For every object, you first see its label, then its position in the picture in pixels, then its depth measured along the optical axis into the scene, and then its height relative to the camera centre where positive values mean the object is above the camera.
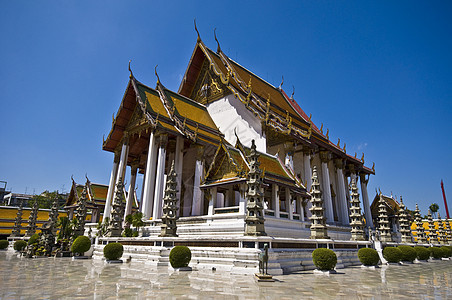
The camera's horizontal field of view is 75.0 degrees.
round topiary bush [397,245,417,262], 14.32 -0.27
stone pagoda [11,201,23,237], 27.66 +1.26
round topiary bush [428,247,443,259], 18.56 -0.25
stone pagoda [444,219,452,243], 29.72 +1.53
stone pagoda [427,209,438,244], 26.86 +1.29
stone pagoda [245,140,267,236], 9.57 +1.37
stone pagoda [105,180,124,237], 15.39 +1.23
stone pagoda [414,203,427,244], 24.72 +1.61
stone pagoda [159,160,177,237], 12.02 +1.35
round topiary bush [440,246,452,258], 19.48 -0.22
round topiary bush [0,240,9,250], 24.90 -0.39
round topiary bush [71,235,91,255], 14.30 -0.20
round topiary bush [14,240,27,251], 20.61 -0.36
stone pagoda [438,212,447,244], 27.17 +1.15
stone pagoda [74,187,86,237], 17.44 +1.13
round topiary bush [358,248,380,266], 11.55 -0.39
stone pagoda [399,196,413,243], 22.44 +1.42
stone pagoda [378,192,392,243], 18.75 +1.36
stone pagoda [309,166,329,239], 12.31 +1.27
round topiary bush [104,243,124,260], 12.00 -0.38
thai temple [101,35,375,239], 14.29 +6.61
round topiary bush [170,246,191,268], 9.29 -0.43
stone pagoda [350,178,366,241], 14.74 +1.27
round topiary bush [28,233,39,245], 18.18 +0.04
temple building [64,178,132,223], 29.40 +4.30
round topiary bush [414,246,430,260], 16.23 -0.28
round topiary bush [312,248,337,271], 9.30 -0.43
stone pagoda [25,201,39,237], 24.94 +1.29
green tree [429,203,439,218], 62.88 +8.35
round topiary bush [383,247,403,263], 13.35 -0.31
